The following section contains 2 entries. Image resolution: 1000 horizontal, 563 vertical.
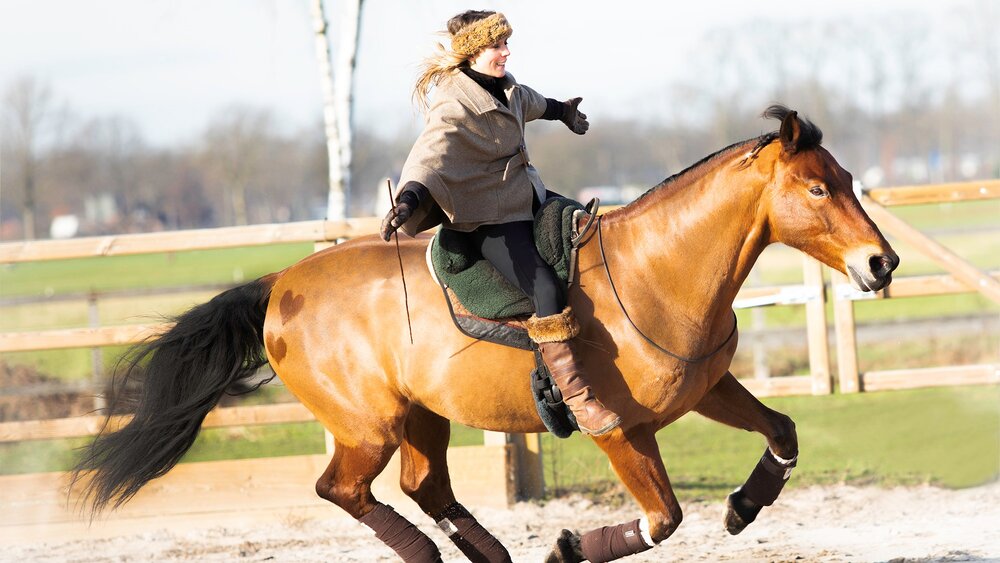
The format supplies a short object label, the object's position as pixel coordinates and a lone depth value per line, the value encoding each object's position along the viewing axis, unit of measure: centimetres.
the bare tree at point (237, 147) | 14237
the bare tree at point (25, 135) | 12675
